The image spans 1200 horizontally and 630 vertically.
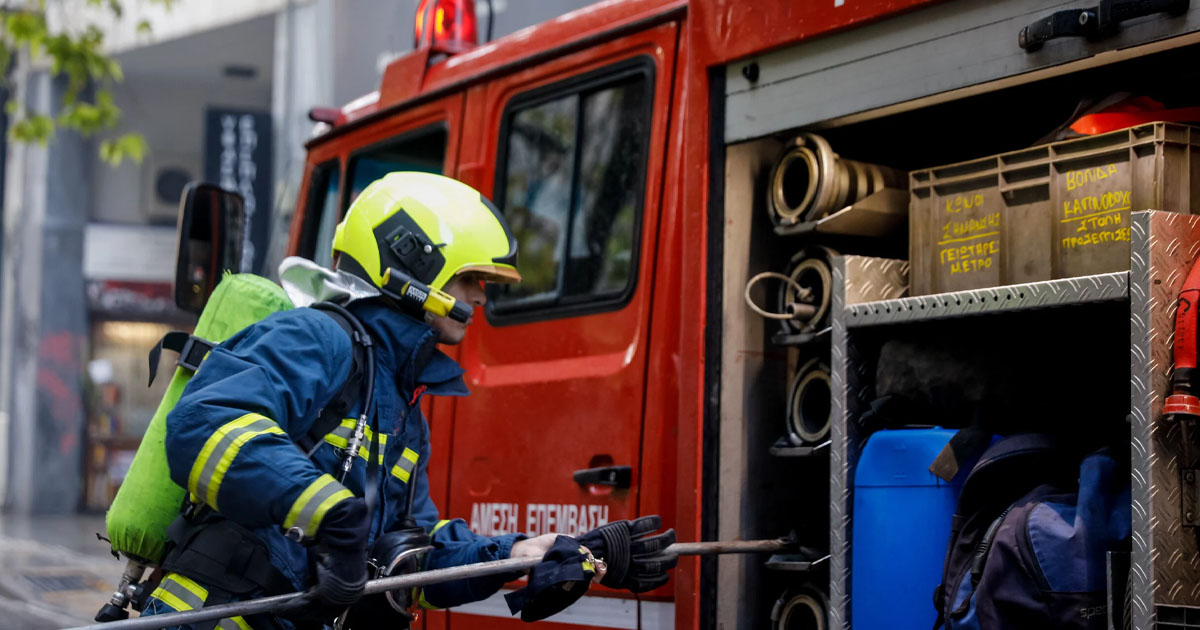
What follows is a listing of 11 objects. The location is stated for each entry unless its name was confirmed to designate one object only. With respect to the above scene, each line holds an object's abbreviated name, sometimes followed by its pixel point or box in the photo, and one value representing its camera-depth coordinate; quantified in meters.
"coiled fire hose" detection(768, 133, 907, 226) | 3.51
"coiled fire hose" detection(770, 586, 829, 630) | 3.42
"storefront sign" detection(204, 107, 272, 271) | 17.66
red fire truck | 3.24
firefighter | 2.56
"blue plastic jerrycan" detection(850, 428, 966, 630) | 3.06
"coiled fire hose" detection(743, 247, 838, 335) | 3.53
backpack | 2.66
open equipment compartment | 2.71
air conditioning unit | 22.55
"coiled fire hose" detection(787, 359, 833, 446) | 3.54
